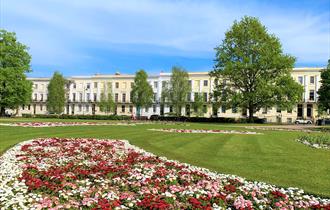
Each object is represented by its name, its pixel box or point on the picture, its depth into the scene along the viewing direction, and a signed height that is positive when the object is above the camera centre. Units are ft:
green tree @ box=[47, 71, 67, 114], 253.65 +8.95
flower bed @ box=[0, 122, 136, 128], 99.52 -6.03
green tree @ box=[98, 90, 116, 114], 268.62 +2.64
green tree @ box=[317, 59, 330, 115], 136.67 +7.62
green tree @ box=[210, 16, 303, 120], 150.61 +18.76
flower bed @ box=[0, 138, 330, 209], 21.77 -6.31
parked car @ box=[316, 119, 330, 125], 173.17 -6.80
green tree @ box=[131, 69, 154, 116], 233.35 +11.36
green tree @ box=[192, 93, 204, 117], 233.14 +2.49
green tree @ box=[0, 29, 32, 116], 173.17 +17.51
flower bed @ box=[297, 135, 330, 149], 58.94 -6.54
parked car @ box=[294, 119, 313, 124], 205.16 -8.12
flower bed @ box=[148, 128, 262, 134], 88.40 -6.42
